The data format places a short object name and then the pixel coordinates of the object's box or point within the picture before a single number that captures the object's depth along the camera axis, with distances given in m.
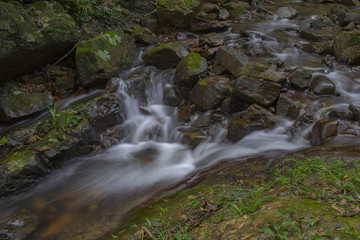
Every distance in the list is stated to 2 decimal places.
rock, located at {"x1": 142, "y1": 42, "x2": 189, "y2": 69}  7.40
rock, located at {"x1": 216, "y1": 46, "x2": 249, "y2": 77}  6.60
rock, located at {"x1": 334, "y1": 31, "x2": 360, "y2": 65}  7.28
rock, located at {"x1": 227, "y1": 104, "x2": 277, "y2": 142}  5.45
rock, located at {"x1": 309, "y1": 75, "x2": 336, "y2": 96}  6.12
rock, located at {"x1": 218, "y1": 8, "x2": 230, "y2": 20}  11.98
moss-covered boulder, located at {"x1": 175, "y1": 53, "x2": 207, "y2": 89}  6.69
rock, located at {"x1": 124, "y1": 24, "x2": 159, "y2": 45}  8.83
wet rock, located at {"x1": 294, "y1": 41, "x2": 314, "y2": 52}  8.64
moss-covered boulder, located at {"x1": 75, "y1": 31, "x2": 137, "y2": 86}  6.53
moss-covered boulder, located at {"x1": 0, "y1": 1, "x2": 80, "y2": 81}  5.43
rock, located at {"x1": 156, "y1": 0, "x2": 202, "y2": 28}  9.69
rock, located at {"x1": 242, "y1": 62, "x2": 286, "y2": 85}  5.81
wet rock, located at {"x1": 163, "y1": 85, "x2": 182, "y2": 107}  6.89
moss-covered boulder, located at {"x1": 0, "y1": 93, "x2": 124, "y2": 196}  4.50
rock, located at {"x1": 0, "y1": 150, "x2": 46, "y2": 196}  4.39
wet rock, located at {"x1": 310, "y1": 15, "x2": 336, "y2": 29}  10.85
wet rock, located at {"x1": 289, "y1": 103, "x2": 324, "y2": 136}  5.31
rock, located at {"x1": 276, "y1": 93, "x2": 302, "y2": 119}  5.61
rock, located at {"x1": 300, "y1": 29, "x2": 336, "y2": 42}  9.39
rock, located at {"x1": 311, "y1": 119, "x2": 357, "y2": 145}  4.64
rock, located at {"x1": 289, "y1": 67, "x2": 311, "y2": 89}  6.25
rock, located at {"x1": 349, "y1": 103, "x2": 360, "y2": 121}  5.13
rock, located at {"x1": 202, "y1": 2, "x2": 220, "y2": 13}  12.41
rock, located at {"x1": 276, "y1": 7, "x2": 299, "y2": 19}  12.67
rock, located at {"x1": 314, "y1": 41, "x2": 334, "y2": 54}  8.10
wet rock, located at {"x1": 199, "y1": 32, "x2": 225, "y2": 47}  8.57
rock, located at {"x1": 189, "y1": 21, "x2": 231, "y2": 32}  10.37
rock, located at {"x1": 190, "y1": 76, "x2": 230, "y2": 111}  6.16
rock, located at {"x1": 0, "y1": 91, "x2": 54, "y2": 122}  5.42
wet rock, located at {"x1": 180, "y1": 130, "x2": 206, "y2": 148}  5.71
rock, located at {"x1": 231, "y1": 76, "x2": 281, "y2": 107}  5.61
